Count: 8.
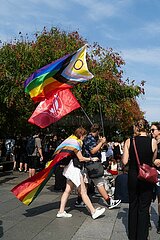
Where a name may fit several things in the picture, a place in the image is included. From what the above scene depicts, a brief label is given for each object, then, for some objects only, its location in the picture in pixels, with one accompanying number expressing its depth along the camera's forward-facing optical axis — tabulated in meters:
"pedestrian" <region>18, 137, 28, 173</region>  15.77
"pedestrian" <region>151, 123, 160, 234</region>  5.64
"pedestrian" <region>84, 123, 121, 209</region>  7.12
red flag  7.56
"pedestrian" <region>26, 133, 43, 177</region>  11.70
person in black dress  4.88
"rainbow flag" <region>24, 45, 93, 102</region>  7.79
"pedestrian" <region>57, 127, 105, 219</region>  6.50
